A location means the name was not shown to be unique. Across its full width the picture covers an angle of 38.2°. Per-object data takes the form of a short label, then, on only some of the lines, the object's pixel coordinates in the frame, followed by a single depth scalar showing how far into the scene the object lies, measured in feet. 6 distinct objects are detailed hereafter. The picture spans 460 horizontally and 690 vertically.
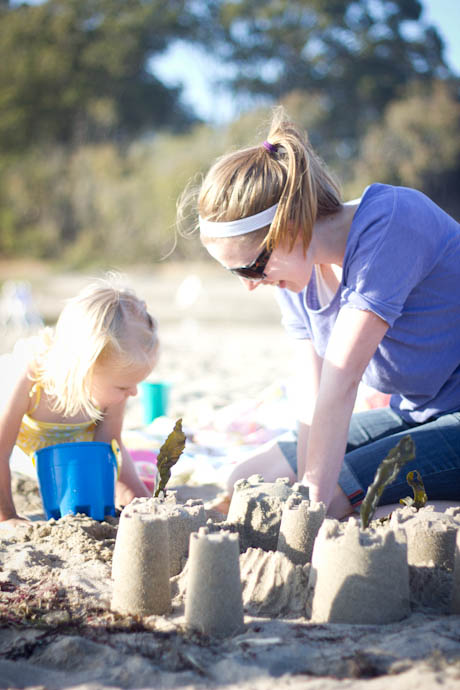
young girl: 8.67
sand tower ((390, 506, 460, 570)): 5.58
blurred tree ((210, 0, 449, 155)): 82.43
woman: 6.78
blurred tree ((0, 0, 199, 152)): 99.30
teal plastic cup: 13.01
